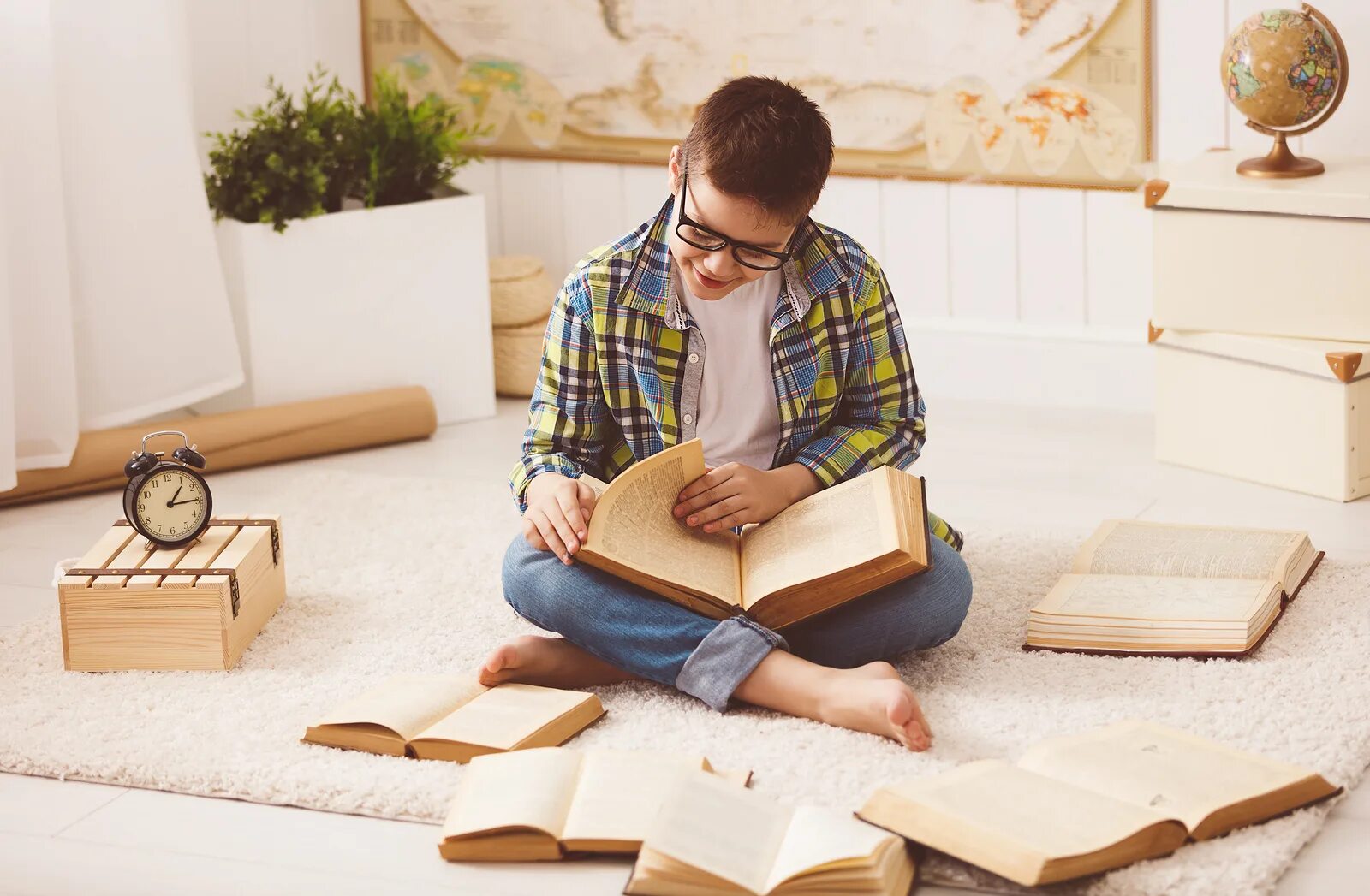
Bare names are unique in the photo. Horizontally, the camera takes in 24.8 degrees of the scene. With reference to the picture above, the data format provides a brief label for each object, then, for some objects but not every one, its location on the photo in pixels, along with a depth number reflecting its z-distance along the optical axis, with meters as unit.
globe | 3.63
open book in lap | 2.92
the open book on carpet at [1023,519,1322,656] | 3.10
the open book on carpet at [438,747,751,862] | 2.73
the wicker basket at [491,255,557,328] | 4.29
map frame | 3.99
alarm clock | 3.20
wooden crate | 3.12
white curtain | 3.76
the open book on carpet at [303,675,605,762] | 2.90
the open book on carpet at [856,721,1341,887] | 2.65
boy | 2.92
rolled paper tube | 3.81
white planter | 4.02
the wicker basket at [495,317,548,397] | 4.30
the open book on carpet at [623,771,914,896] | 2.64
